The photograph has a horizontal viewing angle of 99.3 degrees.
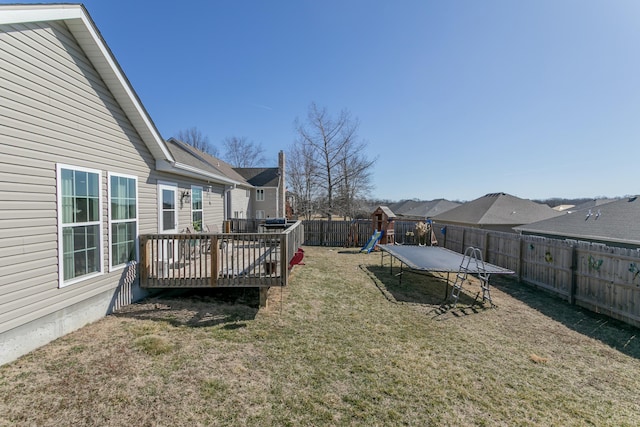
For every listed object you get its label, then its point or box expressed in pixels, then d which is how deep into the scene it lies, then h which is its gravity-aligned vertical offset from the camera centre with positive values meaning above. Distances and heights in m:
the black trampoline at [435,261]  6.71 -1.51
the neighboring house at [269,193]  24.80 +1.50
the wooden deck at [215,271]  5.23 -1.22
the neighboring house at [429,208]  31.23 +0.20
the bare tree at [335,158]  24.64 +4.81
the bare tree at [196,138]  39.16 +10.42
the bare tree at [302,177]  26.59 +3.38
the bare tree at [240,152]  41.97 +9.04
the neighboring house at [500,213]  16.72 -0.21
